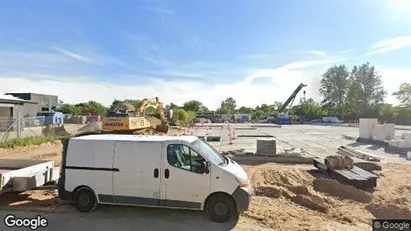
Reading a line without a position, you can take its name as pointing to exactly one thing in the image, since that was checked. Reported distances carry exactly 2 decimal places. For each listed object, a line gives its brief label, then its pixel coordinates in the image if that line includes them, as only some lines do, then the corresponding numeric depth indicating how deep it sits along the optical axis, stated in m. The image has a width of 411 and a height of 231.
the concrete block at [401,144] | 18.31
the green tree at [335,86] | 91.75
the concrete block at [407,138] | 18.18
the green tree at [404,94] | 74.18
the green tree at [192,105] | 91.52
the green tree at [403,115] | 62.87
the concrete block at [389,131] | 22.92
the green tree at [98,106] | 87.30
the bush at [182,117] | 45.10
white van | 6.12
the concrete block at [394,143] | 18.73
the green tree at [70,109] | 75.31
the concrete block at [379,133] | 22.99
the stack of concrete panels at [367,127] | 24.25
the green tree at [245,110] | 102.71
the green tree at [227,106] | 97.96
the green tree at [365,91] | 81.44
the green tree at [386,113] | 66.71
